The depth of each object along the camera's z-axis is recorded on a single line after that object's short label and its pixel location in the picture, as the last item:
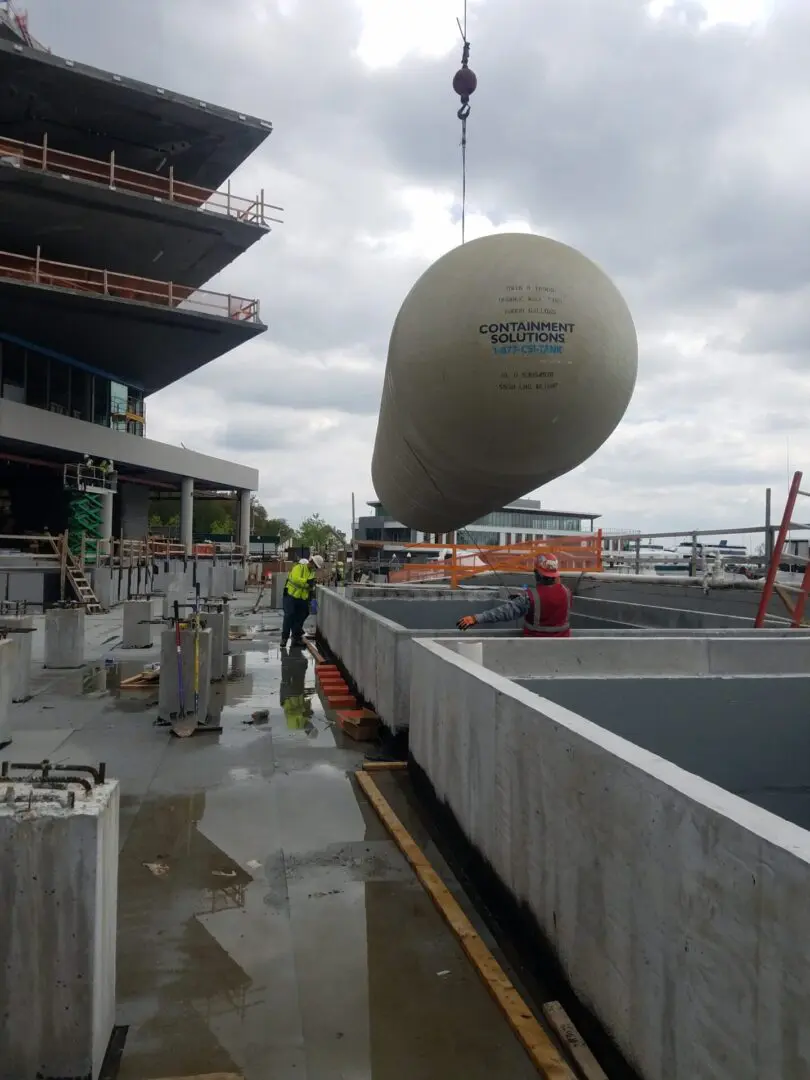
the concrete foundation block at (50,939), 2.52
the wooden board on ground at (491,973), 2.82
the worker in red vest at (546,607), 6.73
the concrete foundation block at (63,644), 11.41
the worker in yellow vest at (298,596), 13.38
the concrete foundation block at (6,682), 6.72
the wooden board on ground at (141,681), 9.86
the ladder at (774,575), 7.58
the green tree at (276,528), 96.81
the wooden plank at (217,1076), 2.67
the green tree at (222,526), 78.91
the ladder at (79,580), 20.31
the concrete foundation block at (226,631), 11.12
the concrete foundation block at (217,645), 9.87
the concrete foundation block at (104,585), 21.66
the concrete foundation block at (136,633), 13.48
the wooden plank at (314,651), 12.37
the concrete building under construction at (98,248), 23.59
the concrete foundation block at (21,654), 8.60
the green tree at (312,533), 84.62
